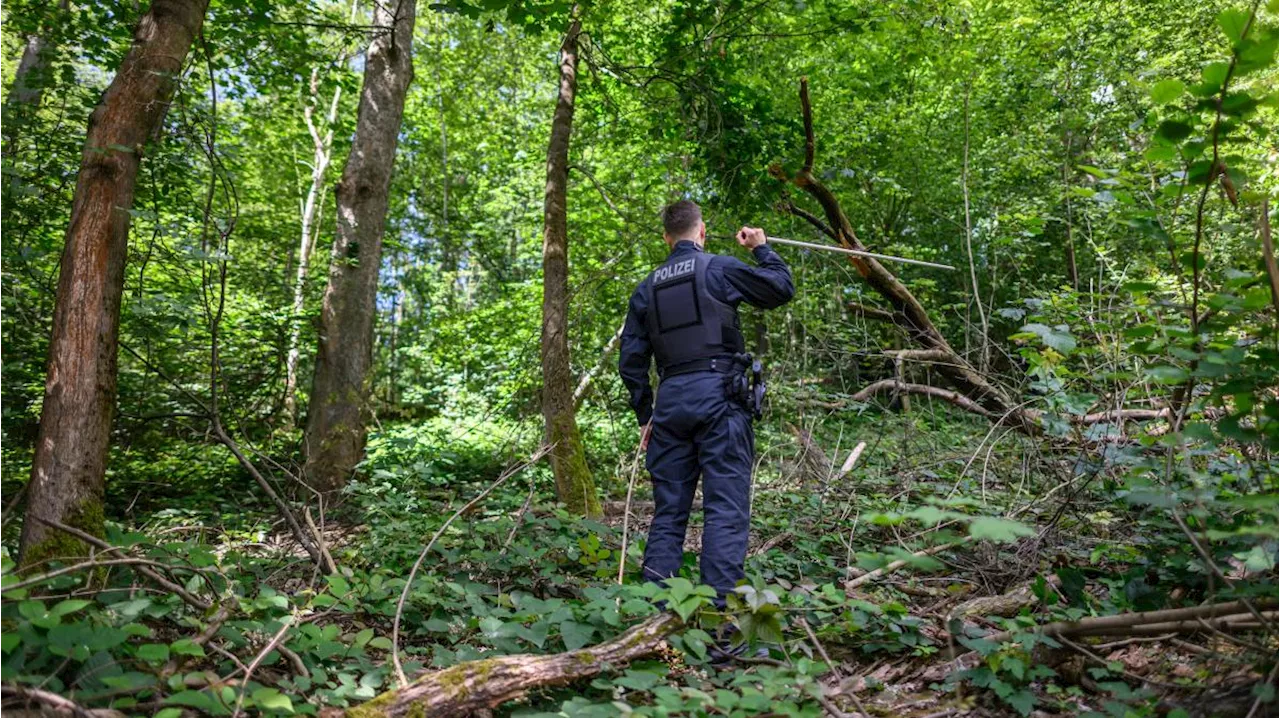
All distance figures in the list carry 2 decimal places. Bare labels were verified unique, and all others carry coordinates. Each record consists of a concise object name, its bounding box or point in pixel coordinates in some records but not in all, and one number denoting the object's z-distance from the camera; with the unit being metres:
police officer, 3.42
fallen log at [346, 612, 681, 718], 2.27
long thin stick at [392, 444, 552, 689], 2.49
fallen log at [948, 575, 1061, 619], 3.35
